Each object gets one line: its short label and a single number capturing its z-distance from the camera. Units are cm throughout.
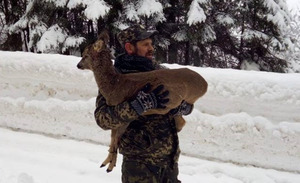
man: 201
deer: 195
